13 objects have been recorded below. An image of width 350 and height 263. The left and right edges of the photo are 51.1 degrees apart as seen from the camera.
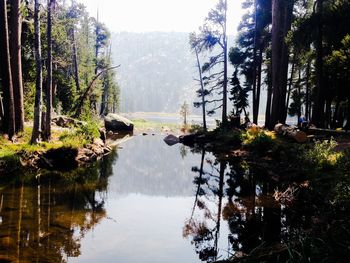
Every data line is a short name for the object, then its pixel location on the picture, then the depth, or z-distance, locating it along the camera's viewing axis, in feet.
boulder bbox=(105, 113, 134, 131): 142.72
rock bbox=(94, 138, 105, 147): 70.24
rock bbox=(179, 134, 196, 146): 106.93
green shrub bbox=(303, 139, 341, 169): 38.91
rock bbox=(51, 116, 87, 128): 89.77
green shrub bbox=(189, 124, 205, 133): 131.36
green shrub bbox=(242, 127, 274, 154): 59.31
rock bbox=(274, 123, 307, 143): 59.00
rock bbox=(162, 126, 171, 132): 167.98
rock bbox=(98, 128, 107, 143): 81.21
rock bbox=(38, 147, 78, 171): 49.47
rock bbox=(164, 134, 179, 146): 106.22
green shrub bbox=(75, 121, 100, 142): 65.87
